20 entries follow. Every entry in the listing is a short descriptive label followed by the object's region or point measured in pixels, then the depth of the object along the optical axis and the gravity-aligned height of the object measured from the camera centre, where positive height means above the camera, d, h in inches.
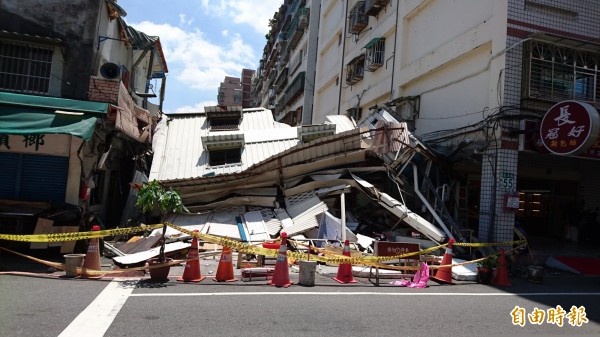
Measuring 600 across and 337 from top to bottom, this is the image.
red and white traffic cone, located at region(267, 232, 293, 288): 303.1 -56.7
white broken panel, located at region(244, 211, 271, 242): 454.1 -39.1
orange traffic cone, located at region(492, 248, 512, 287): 359.3 -54.3
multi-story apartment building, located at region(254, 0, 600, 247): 479.2 +160.1
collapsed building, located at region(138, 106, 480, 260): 471.8 +12.7
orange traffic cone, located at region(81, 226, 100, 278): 313.6 -58.1
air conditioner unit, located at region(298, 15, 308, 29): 1494.8 +625.0
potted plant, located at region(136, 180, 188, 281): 342.6 -11.6
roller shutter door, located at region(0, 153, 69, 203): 412.8 -1.8
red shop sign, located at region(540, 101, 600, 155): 388.8 +86.3
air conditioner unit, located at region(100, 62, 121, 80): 472.4 +124.8
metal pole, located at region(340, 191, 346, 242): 436.9 -18.9
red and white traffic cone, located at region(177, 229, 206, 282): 307.1 -59.0
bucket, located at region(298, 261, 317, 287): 308.2 -57.5
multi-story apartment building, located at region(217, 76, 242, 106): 4239.7 +1016.3
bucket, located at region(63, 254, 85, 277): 305.0 -63.2
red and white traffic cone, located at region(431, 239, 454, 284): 355.3 -54.1
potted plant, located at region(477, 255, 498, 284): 361.7 -51.5
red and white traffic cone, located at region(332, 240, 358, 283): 331.9 -59.1
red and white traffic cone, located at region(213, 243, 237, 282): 311.9 -58.9
